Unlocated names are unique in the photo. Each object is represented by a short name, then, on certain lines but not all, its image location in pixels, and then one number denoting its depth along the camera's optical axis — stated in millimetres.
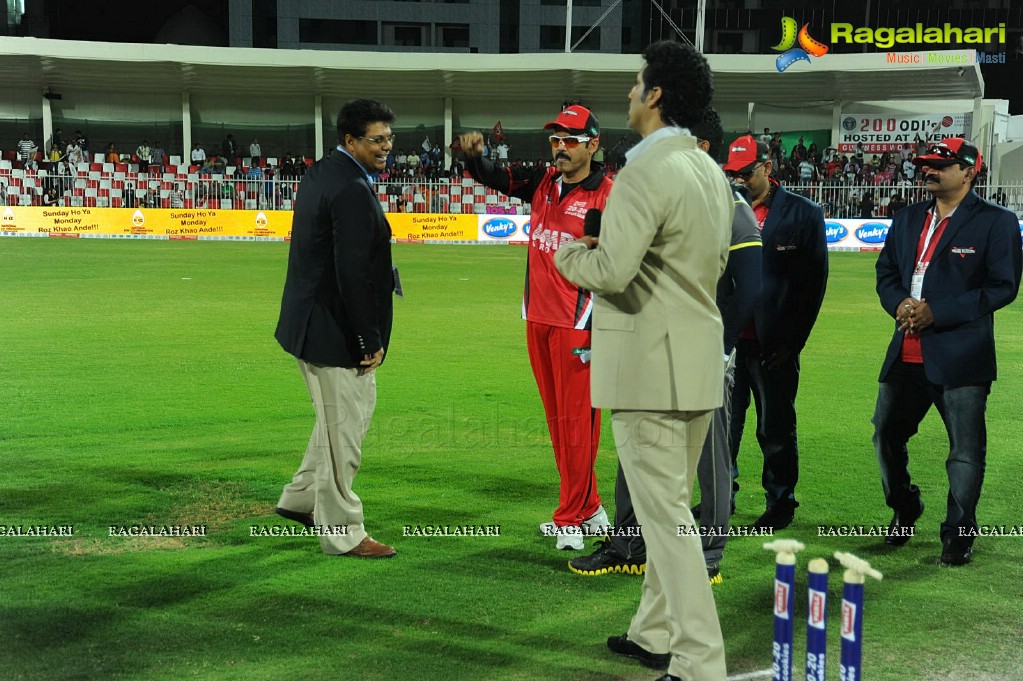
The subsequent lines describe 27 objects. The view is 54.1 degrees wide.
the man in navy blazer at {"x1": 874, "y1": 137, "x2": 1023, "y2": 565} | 5059
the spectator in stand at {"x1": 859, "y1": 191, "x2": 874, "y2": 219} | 29219
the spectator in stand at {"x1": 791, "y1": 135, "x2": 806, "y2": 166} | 38281
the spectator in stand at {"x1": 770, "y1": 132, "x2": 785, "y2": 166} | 37025
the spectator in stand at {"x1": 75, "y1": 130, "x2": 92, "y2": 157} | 37438
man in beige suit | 3398
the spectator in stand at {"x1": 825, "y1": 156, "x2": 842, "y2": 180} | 35938
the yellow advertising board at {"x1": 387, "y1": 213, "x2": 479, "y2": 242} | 29422
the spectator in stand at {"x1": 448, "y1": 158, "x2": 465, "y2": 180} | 35375
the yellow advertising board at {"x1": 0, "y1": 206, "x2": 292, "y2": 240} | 27250
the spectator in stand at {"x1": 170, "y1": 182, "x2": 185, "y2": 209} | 29734
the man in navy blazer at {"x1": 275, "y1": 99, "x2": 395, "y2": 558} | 4883
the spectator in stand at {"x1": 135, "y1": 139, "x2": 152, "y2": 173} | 36659
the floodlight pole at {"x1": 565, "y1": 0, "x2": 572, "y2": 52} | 37188
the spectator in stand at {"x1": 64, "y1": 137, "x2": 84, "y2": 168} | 35981
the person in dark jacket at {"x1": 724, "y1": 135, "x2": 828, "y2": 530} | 5688
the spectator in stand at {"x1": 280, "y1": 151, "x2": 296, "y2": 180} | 37469
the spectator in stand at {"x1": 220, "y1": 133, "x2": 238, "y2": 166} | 39312
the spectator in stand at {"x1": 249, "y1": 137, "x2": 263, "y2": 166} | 39472
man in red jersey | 5254
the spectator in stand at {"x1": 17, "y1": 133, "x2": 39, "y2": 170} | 37688
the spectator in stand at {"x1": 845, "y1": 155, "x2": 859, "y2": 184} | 35444
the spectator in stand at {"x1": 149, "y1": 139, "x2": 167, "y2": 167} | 38031
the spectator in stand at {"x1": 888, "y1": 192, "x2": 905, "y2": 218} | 29312
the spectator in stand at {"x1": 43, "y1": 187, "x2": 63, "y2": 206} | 29672
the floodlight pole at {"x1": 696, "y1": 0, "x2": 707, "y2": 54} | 34344
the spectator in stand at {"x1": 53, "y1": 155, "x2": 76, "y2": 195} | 29734
